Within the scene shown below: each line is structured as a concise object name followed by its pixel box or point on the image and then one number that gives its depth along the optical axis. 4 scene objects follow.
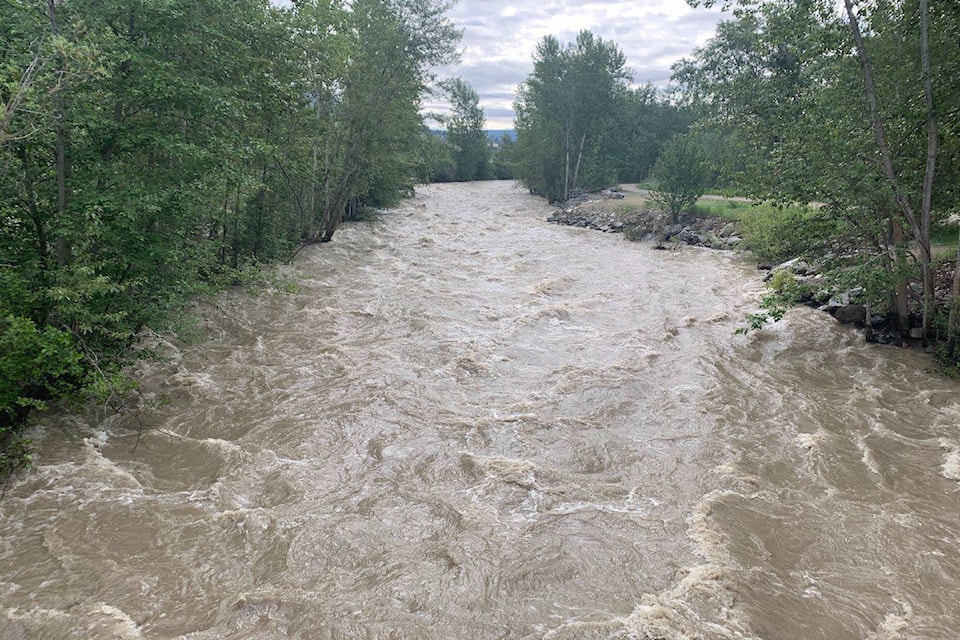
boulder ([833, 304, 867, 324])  13.37
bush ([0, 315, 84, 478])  6.37
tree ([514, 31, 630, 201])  39.53
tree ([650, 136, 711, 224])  27.06
